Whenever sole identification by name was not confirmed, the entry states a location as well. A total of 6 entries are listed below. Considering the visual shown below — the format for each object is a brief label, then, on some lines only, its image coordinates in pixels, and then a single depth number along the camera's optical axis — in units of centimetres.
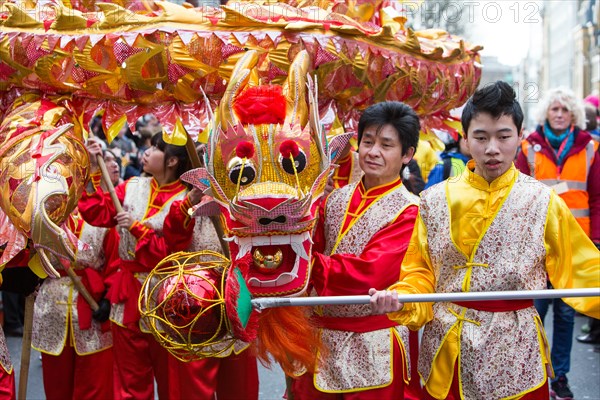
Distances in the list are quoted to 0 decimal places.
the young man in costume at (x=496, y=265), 316
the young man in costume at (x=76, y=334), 477
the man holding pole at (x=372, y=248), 364
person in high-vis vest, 588
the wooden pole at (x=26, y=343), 429
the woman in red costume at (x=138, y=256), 455
